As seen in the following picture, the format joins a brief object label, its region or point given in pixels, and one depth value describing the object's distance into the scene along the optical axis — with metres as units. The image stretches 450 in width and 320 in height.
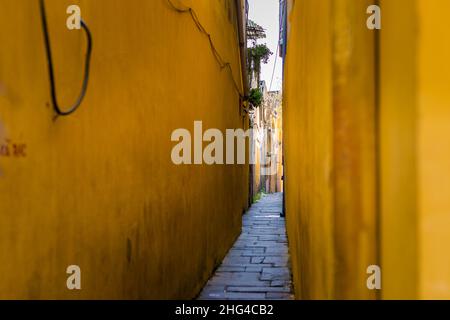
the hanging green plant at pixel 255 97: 14.09
